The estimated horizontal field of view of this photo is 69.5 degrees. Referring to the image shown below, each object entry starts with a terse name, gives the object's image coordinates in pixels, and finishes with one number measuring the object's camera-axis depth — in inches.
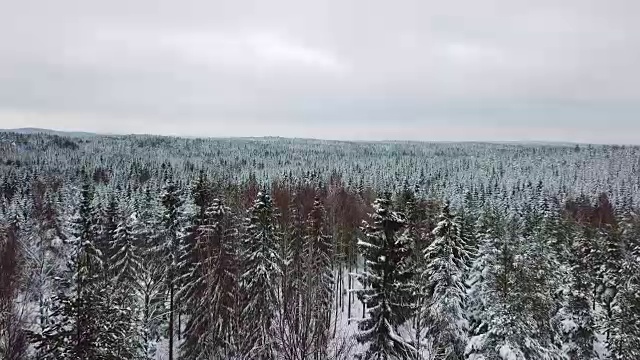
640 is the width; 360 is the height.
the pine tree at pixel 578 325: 1107.9
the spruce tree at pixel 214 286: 778.2
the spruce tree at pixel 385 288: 730.2
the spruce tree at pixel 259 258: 928.9
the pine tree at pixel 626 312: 1072.8
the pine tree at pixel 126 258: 1156.1
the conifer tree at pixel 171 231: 991.0
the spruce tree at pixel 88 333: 459.8
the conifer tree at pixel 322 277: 350.6
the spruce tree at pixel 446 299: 848.9
